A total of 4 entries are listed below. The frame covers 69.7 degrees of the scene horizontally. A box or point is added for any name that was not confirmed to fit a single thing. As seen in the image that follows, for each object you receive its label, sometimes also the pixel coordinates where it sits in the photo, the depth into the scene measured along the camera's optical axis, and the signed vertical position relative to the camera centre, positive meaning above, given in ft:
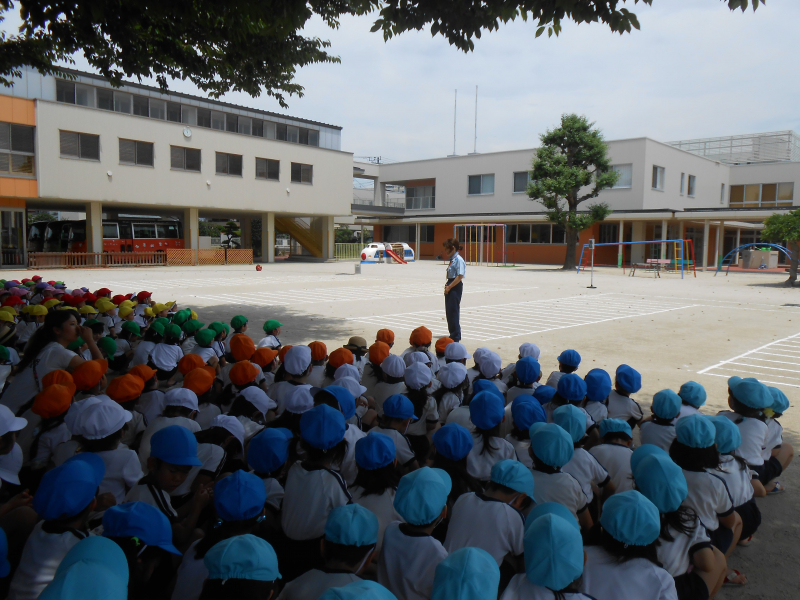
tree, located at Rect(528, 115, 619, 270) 95.04 +13.80
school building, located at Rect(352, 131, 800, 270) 108.27 +12.19
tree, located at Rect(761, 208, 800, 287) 70.82 +3.12
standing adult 27.99 -1.99
